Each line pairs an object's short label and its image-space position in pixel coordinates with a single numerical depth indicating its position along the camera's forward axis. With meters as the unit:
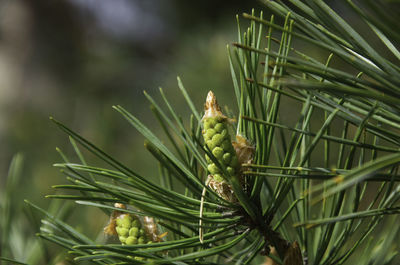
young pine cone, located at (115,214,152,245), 0.35
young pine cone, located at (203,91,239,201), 0.34
